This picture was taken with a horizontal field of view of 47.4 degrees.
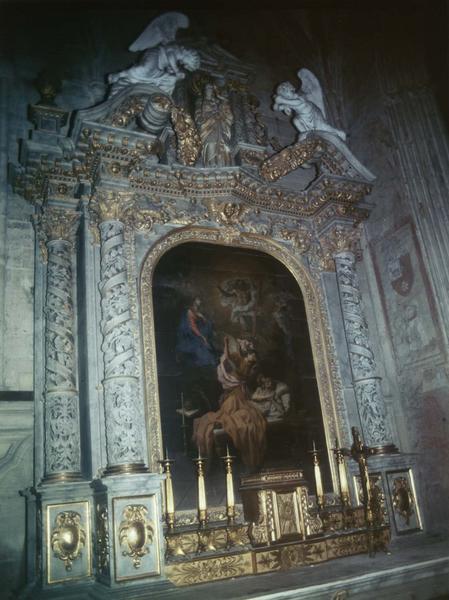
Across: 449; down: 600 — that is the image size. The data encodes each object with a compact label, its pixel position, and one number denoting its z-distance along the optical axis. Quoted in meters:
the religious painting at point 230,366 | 5.93
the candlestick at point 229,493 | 5.49
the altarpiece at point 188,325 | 5.13
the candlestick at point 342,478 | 6.27
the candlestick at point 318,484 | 6.07
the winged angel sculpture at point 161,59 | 7.02
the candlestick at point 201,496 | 5.34
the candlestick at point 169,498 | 5.28
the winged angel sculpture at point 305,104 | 8.27
